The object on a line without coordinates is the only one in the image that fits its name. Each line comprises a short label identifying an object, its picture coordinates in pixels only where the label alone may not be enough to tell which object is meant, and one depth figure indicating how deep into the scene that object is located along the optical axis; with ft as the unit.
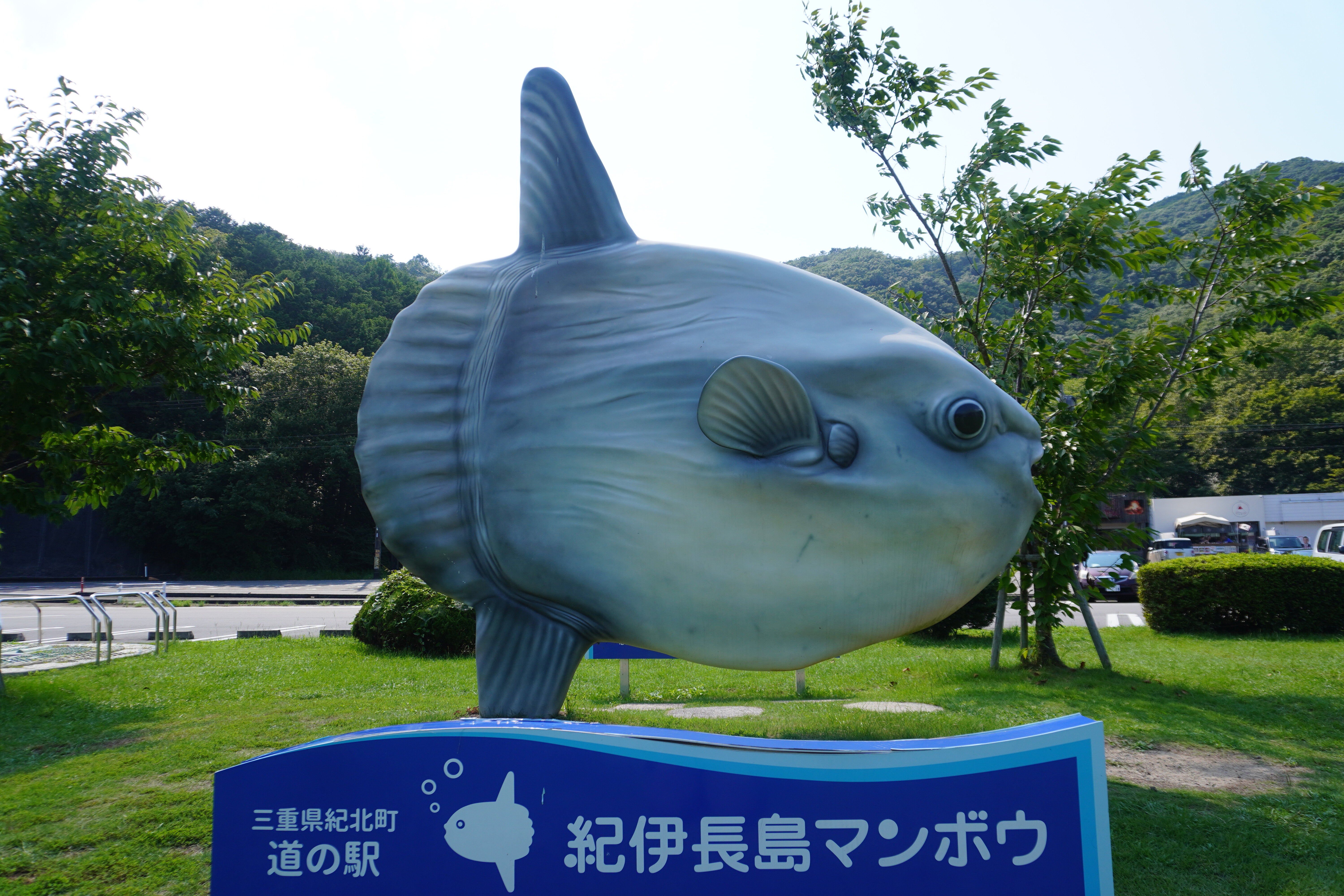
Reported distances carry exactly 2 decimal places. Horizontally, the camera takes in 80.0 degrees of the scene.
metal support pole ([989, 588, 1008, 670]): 25.52
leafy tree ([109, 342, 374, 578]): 93.86
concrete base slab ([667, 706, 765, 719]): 19.65
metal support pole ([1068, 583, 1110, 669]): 24.53
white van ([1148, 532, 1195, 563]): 71.67
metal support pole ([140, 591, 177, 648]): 35.68
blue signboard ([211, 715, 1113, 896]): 5.73
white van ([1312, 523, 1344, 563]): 59.21
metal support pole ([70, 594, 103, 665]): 30.17
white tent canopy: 92.58
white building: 92.02
